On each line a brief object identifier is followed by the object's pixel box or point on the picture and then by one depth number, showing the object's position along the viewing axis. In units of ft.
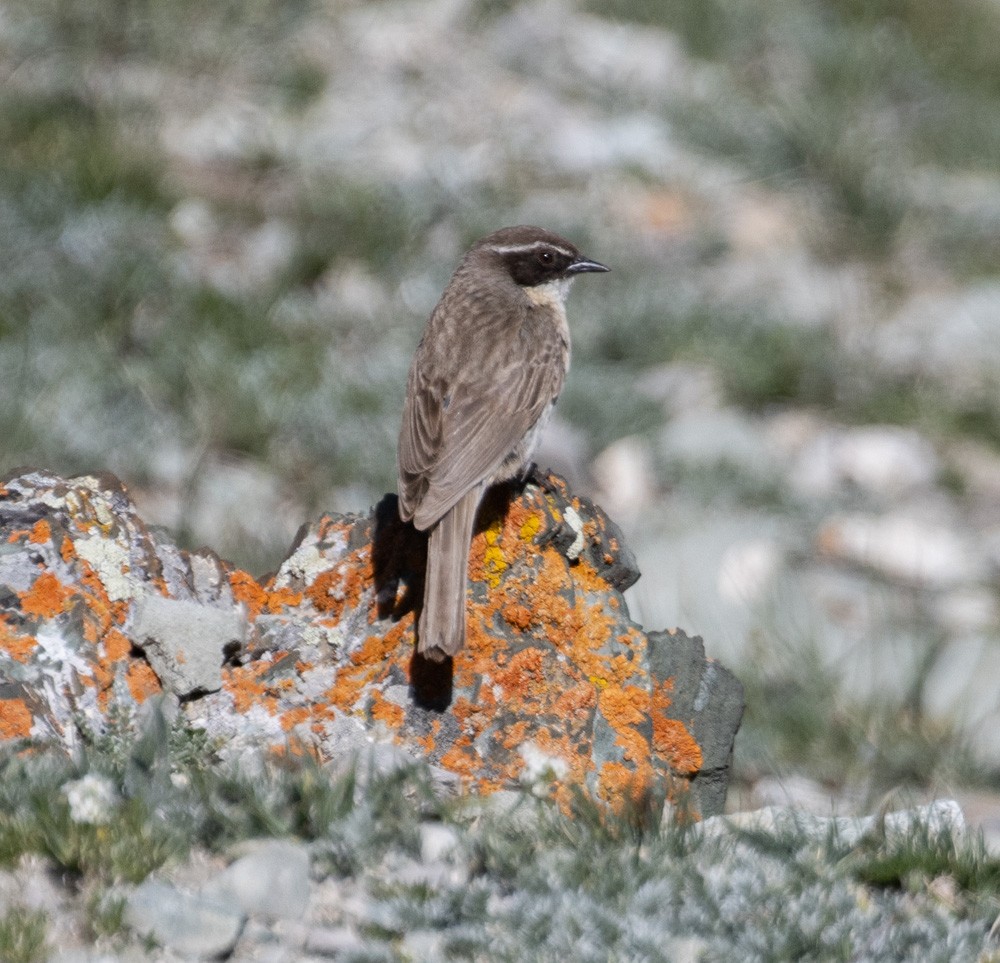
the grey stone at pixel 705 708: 37.60
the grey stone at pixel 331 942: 28.78
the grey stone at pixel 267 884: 29.25
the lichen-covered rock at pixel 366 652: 35.55
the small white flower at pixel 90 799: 29.84
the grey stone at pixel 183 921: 28.04
